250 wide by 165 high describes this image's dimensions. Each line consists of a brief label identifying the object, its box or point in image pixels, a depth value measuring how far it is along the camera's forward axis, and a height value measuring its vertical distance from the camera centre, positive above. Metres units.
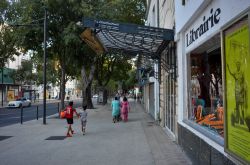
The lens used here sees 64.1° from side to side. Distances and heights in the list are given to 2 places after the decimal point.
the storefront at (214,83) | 2.40 +0.10
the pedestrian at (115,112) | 10.99 -1.22
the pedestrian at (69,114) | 7.64 -0.92
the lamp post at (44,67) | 10.49 +1.25
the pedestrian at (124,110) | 11.24 -1.15
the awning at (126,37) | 5.79 +1.73
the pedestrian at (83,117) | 7.74 -1.07
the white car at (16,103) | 23.60 -1.53
